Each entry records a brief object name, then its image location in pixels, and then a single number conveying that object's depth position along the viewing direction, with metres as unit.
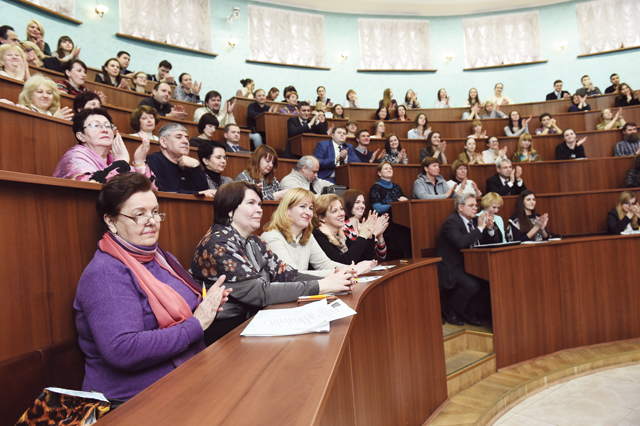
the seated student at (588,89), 6.76
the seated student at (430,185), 3.72
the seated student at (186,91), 5.11
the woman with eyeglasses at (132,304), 0.91
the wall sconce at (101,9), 5.97
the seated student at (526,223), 3.41
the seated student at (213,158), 2.59
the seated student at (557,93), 7.05
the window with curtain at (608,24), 7.83
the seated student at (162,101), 4.01
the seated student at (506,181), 4.01
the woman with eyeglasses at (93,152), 1.44
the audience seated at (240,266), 1.30
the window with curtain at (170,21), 6.34
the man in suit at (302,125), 4.53
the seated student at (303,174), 3.22
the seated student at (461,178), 3.88
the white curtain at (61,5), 5.36
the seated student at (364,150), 4.28
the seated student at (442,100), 7.32
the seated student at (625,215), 3.47
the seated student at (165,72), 5.32
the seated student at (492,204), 3.36
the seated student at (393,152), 4.42
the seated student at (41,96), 2.17
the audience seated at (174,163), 2.28
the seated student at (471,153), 4.64
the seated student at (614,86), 6.50
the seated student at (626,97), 5.89
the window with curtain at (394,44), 8.30
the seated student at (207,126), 3.42
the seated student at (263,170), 2.72
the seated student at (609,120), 5.44
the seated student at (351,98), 6.68
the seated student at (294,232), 1.83
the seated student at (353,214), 2.74
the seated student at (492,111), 6.36
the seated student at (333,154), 3.91
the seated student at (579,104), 6.21
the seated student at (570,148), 4.74
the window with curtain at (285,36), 7.51
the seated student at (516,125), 5.66
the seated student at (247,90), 5.87
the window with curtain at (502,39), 8.37
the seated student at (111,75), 4.39
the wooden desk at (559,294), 2.67
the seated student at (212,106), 4.38
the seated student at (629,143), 4.70
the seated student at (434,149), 4.64
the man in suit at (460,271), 2.91
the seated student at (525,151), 4.70
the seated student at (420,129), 5.47
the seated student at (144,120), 2.96
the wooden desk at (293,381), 0.56
